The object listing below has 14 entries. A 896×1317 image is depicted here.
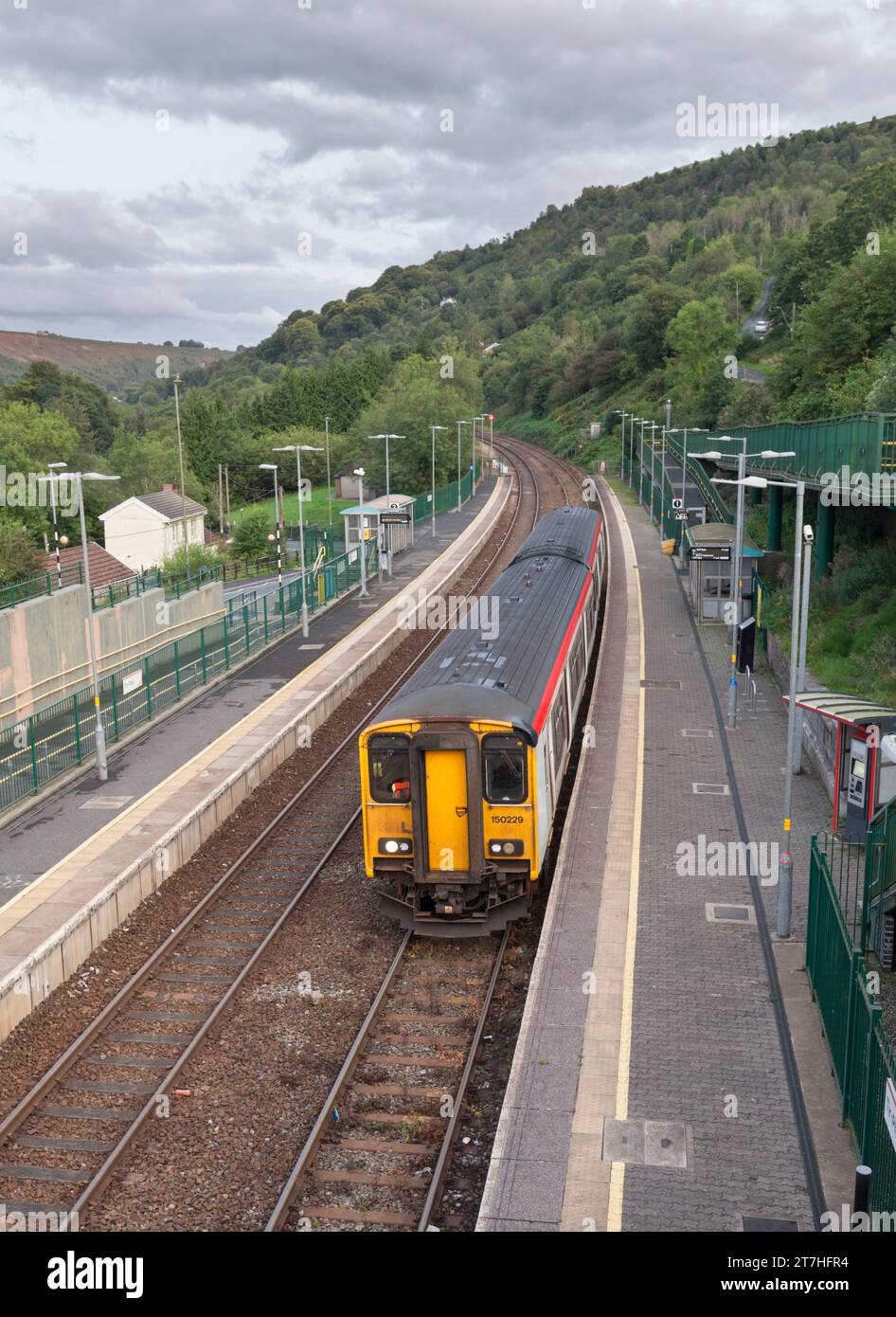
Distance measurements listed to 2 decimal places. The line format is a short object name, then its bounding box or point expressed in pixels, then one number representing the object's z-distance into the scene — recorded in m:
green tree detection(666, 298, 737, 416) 88.75
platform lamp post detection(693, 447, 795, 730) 24.16
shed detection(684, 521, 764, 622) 34.81
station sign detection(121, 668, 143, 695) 25.08
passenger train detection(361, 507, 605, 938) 14.21
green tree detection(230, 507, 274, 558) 70.19
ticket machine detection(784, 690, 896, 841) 16.98
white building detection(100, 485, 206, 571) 63.62
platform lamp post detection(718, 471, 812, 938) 14.39
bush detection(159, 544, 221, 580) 50.41
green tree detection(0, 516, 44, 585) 31.69
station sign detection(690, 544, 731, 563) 33.75
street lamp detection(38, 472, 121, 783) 22.23
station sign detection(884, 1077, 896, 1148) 8.15
